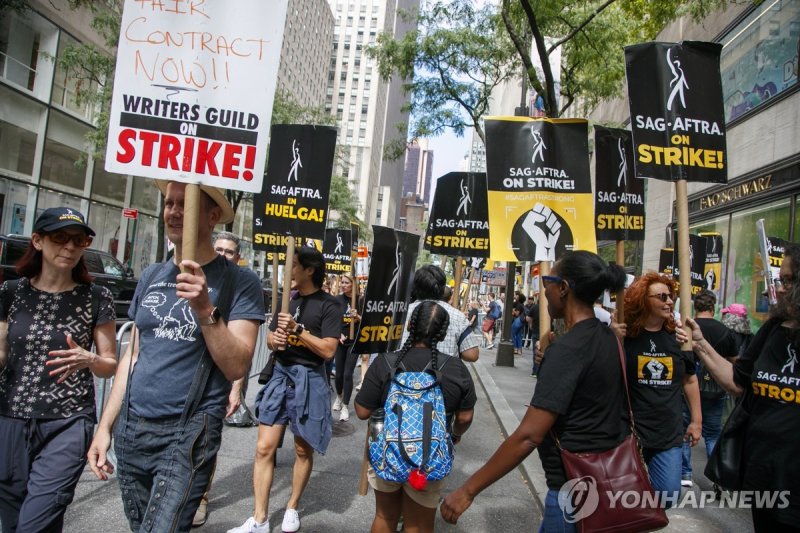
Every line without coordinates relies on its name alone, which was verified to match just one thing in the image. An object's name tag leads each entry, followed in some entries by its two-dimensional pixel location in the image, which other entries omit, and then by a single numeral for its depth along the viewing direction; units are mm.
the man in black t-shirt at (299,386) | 4148
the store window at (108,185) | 26250
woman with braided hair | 3293
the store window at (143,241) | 29894
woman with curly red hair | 3865
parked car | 15117
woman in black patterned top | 2754
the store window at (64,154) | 22766
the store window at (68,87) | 22734
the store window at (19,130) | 20266
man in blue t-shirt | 2463
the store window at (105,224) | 26344
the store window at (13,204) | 20359
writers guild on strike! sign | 2410
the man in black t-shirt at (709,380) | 5504
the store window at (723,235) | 12398
